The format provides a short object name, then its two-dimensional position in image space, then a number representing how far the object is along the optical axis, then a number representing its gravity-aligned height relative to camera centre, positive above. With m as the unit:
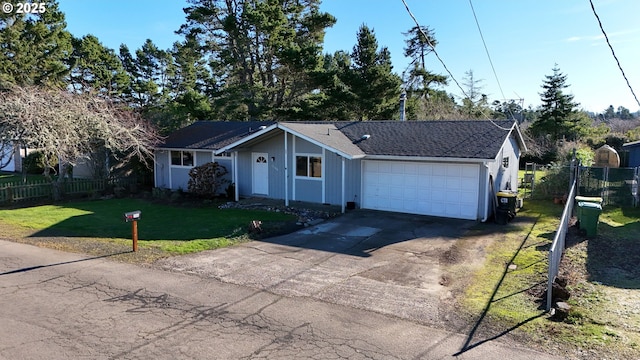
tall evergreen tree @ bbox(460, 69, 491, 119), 39.66 +6.34
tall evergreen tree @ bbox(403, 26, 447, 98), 37.66 +8.57
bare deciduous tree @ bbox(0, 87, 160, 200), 15.80 +1.66
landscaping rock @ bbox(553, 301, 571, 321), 6.32 -2.29
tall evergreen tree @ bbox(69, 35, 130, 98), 34.56 +8.37
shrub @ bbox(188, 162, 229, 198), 18.55 -0.72
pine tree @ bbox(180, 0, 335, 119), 29.59 +9.20
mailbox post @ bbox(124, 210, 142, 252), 10.02 -1.35
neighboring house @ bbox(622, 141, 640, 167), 21.60 +0.57
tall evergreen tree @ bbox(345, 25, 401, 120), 30.48 +6.18
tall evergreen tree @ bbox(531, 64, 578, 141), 35.53 +4.57
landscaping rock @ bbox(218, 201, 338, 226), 14.28 -1.82
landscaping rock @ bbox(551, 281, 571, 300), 6.81 -2.15
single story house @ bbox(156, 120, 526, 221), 14.38 +0.03
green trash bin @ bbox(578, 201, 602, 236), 11.54 -1.52
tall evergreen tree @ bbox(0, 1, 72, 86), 28.64 +8.58
